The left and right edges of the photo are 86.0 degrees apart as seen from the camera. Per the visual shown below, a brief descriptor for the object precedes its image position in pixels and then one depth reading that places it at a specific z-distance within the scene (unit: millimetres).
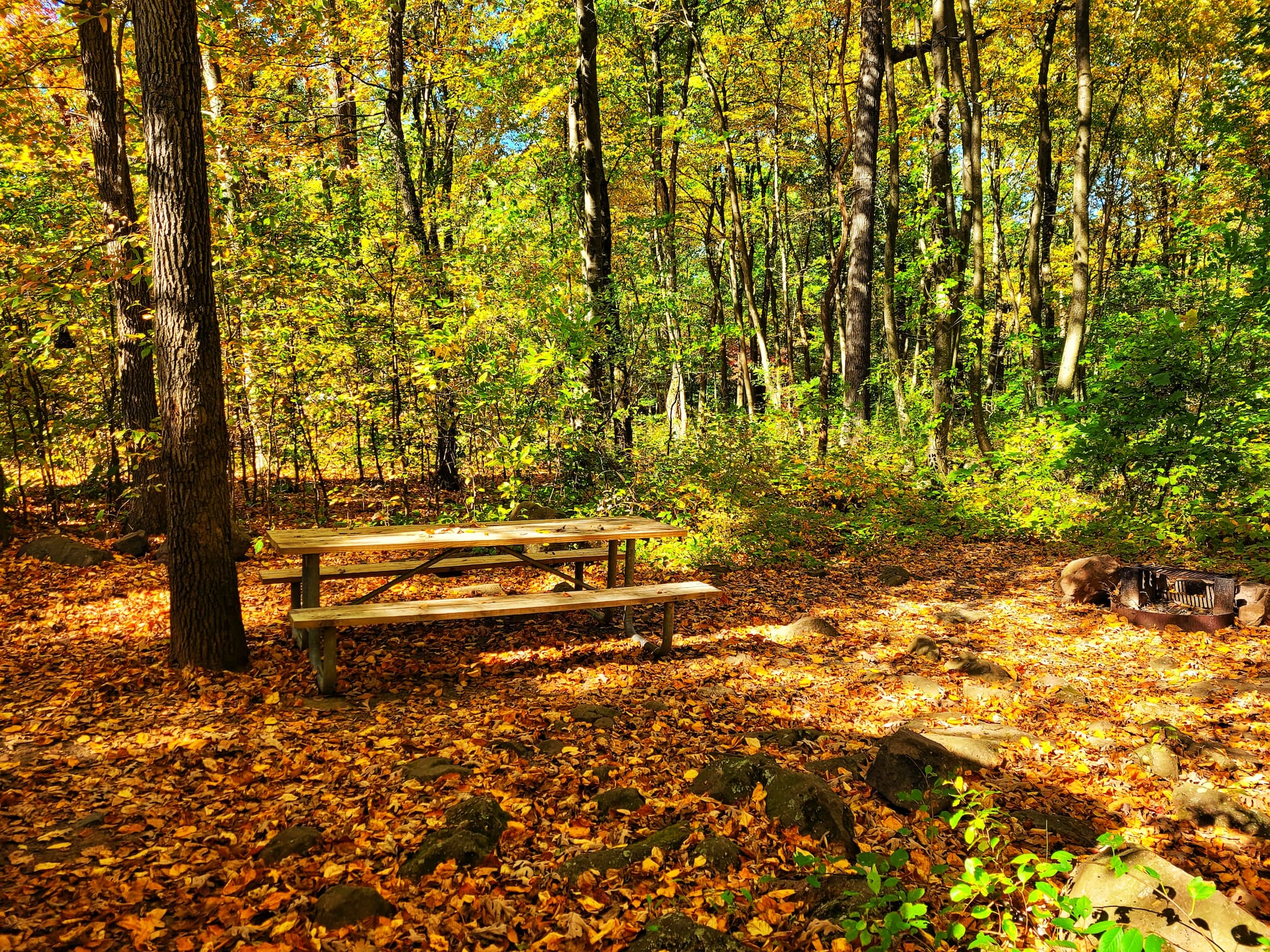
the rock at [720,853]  2980
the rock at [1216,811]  3070
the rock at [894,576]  7934
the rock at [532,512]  8008
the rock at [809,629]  6117
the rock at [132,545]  7422
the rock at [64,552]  7012
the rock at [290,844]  2834
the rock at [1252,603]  5785
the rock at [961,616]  6523
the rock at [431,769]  3574
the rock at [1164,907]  2195
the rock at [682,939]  2455
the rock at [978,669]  5113
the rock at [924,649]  5605
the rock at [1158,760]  3607
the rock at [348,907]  2500
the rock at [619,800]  3432
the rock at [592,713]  4414
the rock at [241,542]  7590
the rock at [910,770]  3398
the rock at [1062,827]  3066
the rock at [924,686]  4922
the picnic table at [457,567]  4527
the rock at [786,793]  3201
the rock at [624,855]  2939
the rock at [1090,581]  6730
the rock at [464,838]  2854
